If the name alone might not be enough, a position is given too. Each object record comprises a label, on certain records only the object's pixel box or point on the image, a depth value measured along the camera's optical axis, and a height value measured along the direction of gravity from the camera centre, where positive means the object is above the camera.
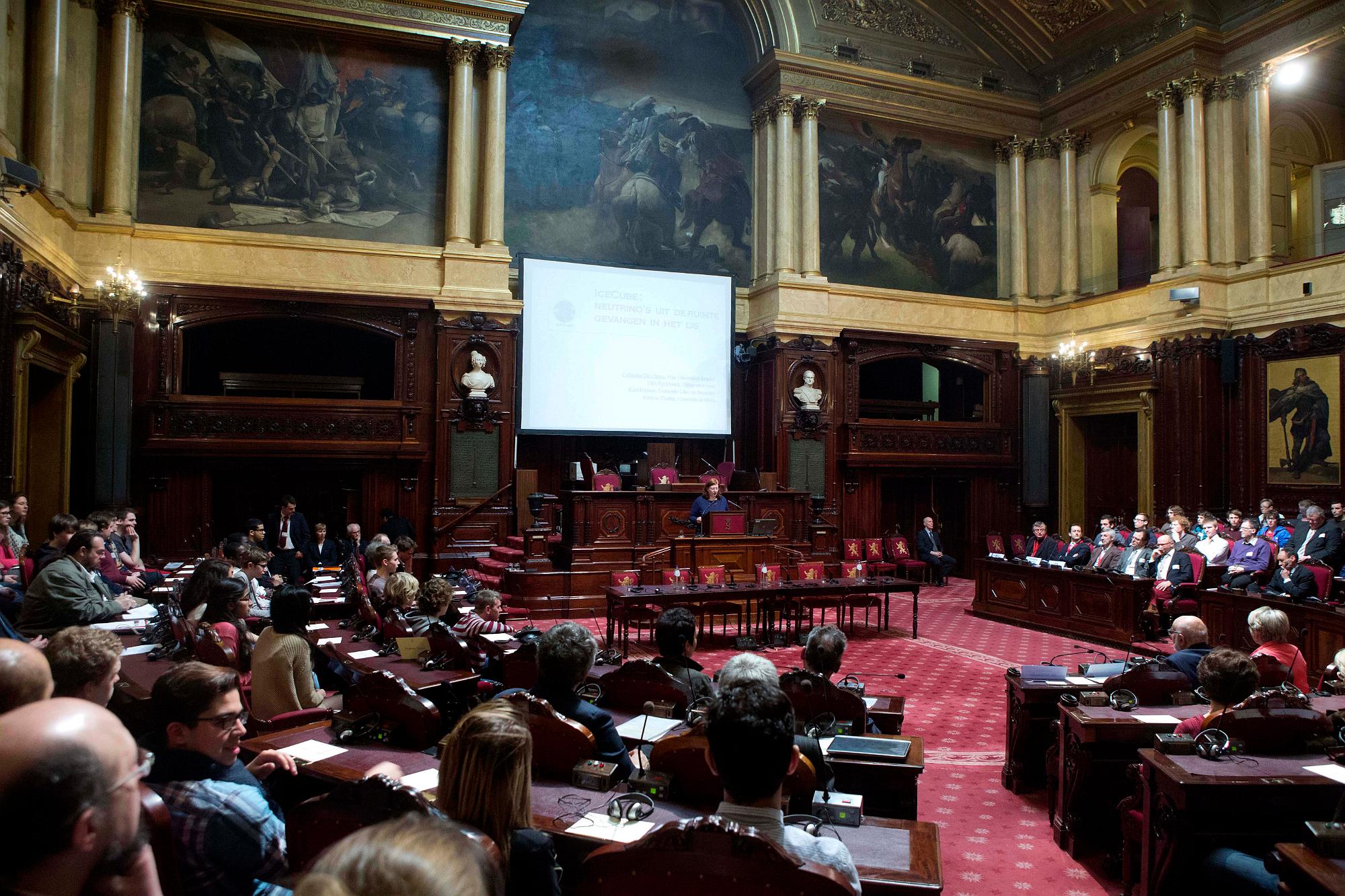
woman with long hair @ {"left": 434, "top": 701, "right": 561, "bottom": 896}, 2.03 -0.73
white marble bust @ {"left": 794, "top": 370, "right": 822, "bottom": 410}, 15.28 +1.50
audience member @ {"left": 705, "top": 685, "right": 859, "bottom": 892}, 2.07 -0.69
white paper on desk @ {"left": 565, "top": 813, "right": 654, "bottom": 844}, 2.55 -1.04
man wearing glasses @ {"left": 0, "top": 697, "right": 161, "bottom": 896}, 1.17 -0.44
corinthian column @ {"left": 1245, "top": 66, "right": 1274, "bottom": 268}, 13.84 +5.02
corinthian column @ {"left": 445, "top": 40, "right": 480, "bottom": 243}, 14.04 +5.46
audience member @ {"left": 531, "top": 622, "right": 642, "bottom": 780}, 3.23 -0.77
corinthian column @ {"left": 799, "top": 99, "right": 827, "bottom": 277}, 15.88 +5.29
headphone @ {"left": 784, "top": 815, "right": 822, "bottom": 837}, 2.47 -0.98
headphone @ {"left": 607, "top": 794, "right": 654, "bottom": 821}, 2.69 -1.03
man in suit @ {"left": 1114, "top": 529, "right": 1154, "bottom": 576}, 10.52 -0.89
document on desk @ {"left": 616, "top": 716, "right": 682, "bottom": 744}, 3.53 -1.03
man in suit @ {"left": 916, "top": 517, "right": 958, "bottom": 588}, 15.13 -1.26
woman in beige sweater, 4.07 -0.87
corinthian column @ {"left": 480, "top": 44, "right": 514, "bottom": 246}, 14.23 +5.40
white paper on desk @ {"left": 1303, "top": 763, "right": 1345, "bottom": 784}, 3.10 -1.04
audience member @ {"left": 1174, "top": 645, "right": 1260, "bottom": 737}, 3.57 -0.81
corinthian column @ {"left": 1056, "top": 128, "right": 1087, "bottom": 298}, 16.86 +5.12
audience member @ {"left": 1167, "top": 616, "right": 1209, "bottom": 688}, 4.73 -0.89
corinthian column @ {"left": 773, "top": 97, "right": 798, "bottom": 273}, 15.80 +5.38
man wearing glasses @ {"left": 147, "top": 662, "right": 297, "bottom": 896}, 2.06 -0.78
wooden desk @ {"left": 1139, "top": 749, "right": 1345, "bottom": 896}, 3.05 -1.13
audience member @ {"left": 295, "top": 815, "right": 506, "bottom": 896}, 1.00 -0.46
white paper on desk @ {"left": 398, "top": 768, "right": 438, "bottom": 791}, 2.85 -1.00
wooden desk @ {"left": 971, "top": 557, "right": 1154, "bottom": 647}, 9.83 -1.45
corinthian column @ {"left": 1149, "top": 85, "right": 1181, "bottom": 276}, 14.65 +5.12
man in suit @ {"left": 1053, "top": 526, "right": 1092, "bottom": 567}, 11.61 -0.93
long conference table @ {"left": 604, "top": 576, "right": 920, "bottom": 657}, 8.84 -1.20
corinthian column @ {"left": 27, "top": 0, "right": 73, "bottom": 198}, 11.09 +4.95
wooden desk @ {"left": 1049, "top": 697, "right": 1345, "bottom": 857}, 4.11 -1.36
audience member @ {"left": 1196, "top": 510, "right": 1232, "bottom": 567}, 10.67 -0.77
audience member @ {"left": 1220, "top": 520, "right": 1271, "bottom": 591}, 9.60 -0.86
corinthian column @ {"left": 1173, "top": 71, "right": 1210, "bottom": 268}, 14.17 +4.99
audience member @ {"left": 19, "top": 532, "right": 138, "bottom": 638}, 5.52 -0.76
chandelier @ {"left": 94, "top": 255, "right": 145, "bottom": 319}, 9.96 +2.17
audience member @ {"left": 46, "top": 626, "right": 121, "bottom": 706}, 2.73 -0.59
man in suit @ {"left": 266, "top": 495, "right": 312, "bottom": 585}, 11.28 -0.77
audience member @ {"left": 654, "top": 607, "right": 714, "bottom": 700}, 4.23 -0.80
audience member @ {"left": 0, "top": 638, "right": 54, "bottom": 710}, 1.95 -0.45
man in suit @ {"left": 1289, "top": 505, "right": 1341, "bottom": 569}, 9.85 -0.65
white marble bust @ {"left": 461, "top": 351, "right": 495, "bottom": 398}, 13.67 +1.56
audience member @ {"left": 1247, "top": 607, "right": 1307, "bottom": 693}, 4.68 -0.85
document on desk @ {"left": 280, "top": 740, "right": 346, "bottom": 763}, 3.11 -0.99
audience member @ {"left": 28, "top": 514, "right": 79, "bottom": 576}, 7.09 -0.47
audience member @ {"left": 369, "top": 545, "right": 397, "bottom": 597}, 6.75 -0.67
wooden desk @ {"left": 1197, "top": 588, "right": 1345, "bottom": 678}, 7.59 -1.30
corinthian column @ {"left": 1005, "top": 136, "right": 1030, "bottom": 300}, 17.31 +5.24
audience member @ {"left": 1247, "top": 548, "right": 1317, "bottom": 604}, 8.16 -0.95
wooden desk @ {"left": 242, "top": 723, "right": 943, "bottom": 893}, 2.42 -1.08
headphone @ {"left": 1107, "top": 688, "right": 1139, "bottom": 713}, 4.30 -1.08
